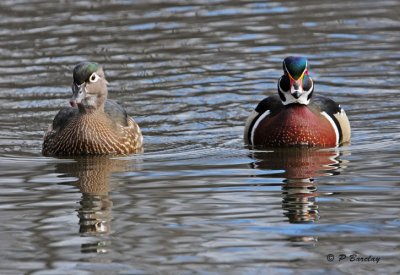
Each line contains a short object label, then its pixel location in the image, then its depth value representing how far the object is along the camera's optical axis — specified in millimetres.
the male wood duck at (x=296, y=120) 12922
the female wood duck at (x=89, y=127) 12672
